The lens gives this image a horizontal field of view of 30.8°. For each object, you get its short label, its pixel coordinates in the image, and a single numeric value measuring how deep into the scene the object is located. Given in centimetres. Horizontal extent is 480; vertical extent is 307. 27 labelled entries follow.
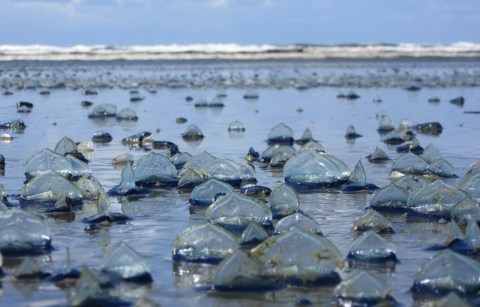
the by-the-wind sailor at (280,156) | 742
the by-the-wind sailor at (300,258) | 377
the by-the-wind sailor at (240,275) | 362
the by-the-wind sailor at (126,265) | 378
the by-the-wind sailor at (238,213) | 479
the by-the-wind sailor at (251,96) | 1650
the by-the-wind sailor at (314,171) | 631
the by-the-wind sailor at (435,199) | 518
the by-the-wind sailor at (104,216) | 496
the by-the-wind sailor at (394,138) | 937
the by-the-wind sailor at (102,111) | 1242
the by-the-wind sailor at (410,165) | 689
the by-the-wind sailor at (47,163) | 656
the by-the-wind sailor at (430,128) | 1055
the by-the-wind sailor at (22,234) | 428
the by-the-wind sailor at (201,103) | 1426
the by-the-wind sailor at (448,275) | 360
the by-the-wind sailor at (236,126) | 1038
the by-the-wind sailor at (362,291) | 341
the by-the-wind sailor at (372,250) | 411
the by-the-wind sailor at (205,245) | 413
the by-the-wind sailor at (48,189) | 557
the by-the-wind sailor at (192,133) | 964
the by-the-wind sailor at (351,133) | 981
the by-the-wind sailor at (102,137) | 942
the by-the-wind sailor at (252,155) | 786
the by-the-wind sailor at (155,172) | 639
